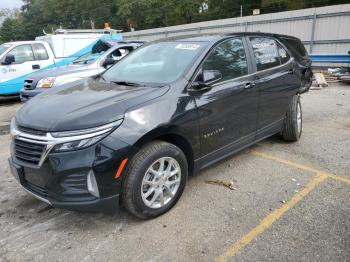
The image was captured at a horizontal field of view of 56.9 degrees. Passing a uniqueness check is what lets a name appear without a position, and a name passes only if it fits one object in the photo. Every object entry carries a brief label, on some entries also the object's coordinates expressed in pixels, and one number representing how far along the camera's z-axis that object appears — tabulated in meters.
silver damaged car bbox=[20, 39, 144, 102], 7.57
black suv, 2.70
